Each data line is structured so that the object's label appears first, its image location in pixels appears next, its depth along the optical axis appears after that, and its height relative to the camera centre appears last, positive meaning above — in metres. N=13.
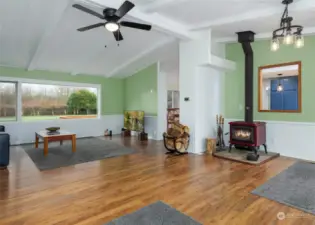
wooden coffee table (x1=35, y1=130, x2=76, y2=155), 4.98 -0.66
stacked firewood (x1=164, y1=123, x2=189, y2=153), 5.15 -0.72
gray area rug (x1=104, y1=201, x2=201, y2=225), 2.16 -1.19
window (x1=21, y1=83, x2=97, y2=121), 7.03 +0.34
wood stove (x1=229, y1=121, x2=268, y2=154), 4.69 -0.58
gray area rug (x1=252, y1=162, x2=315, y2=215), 2.59 -1.16
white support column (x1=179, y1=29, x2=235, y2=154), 5.15 +0.66
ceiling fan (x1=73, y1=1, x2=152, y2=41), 2.97 +1.49
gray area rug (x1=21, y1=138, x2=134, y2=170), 4.43 -1.10
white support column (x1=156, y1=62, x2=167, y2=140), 7.42 +0.42
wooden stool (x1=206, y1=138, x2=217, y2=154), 5.27 -0.90
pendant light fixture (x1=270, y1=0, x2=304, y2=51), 3.21 +1.20
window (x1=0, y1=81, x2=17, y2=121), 6.50 +0.32
